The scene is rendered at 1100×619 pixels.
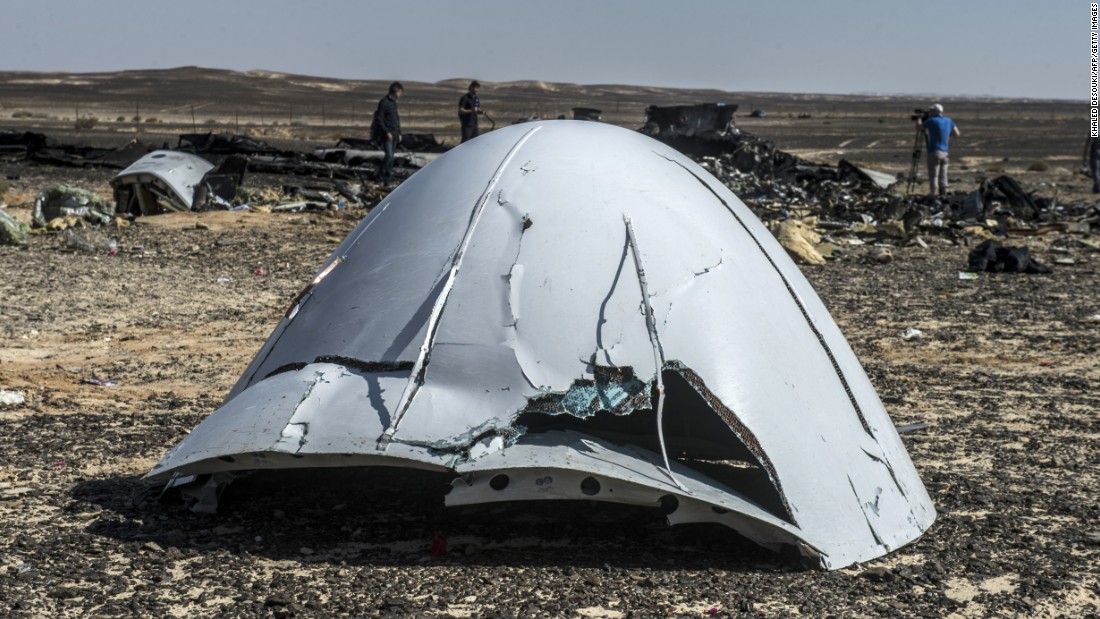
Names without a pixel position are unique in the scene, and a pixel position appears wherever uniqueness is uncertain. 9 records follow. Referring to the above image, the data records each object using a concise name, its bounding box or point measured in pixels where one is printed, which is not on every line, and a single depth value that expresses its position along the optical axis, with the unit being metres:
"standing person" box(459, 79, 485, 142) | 21.97
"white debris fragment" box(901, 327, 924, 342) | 10.97
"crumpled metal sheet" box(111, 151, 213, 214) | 18.38
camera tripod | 23.55
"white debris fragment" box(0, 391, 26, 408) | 7.90
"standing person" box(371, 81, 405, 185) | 20.16
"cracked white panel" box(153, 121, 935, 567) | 5.05
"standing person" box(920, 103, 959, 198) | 21.03
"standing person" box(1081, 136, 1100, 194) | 24.04
